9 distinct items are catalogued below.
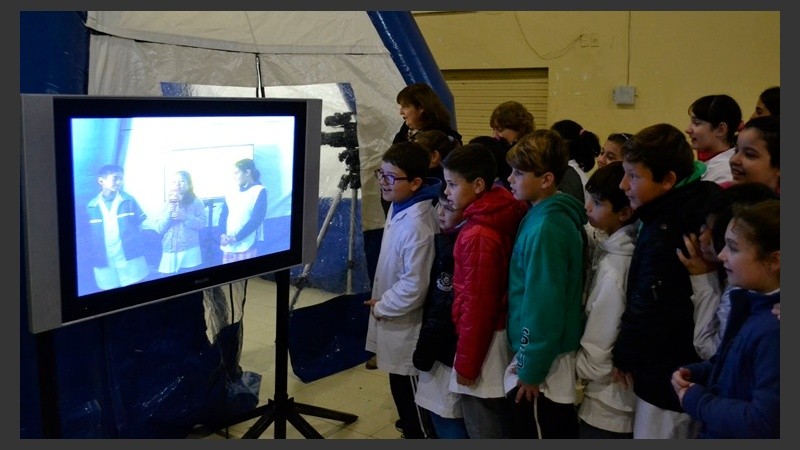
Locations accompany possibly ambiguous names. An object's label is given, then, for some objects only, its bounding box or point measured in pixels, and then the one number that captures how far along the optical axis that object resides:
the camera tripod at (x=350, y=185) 4.12
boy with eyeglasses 2.77
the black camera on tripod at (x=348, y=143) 4.08
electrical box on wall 6.43
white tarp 3.05
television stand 3.14
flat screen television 2.21
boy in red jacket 2.41
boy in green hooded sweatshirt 2.25
